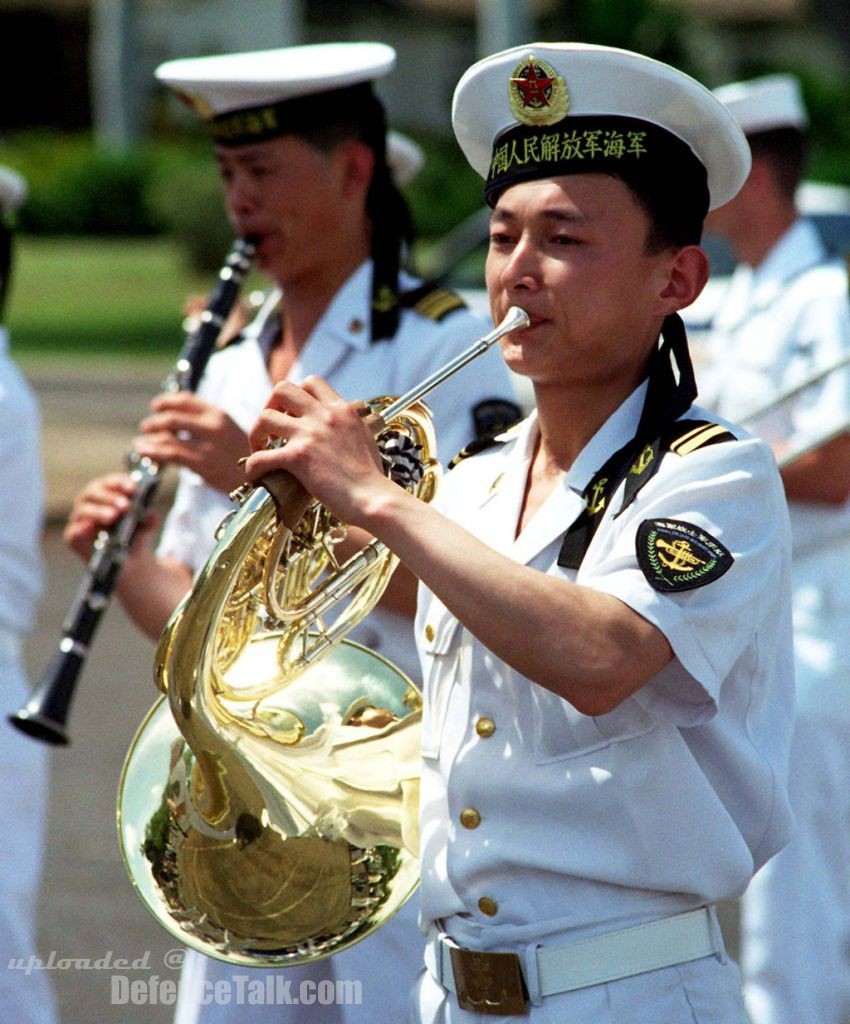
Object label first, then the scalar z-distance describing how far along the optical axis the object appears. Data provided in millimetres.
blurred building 72437
